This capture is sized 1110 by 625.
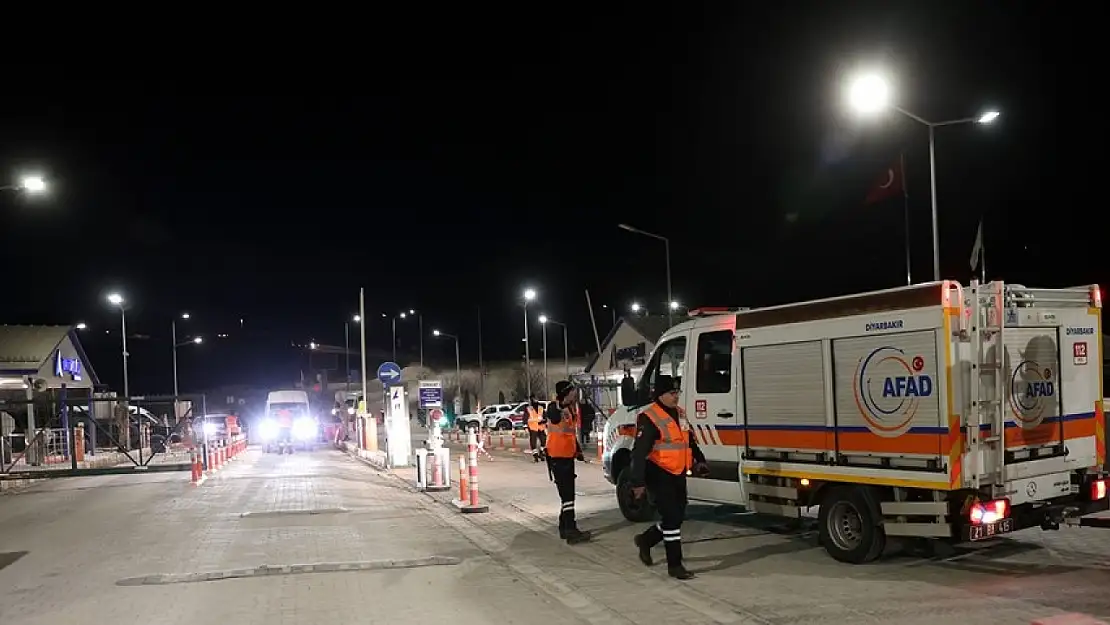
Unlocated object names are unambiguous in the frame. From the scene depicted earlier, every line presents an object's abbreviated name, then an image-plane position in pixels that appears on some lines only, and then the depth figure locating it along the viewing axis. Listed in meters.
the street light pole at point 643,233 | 28.99
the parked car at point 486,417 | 44.88
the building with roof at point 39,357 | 39.69
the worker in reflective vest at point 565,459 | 10.99
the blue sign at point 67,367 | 42.75
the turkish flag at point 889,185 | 23.23
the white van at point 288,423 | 35.44
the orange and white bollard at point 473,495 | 14.02
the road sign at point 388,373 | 24.03
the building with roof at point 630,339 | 52.34
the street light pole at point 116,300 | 37.00
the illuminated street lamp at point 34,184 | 17.22
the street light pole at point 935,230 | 18.09
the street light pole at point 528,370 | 41.19
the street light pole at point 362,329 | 29.89
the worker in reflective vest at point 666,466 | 8.59
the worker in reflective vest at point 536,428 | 25.34
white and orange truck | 8.20
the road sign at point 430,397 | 23.30
